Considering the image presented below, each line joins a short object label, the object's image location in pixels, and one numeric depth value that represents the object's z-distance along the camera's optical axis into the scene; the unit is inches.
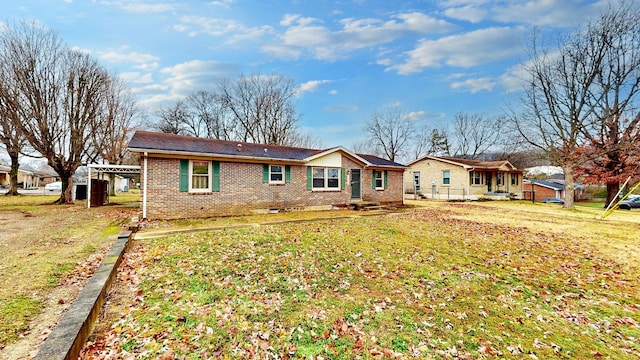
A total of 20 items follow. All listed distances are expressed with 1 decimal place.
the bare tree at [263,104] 1269.7
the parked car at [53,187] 1366.9
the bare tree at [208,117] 1382.9
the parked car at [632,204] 956.0
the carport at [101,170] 590.4
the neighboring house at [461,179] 983.0
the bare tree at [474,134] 1524.4
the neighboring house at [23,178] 1452.9
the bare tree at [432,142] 1674.5
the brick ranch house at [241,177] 432.1
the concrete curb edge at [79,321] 101.0
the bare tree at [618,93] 660.1
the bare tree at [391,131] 1568.7
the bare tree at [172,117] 1400.1
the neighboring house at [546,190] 1508.9
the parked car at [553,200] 1341.0
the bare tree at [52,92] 593.9
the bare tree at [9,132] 593.3
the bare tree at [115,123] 803.4
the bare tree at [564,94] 698.2
